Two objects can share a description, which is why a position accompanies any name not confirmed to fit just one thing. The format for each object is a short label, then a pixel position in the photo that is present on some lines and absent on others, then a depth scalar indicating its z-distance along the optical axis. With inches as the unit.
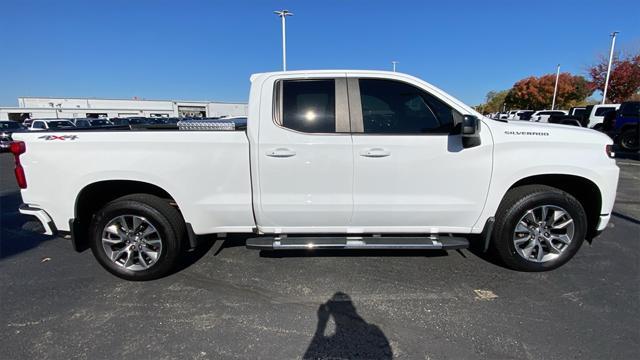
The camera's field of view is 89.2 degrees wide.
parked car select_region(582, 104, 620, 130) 662.9
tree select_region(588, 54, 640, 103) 1251.2
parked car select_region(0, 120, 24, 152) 591.4
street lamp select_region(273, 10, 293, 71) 805.9
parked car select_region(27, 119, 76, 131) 674.8
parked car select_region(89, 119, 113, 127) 970.3
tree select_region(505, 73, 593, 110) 1840.9
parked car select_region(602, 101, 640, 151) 512.7
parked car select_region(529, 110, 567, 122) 773.5
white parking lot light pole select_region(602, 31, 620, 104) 1107.5
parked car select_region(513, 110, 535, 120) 1003.9
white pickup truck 117.3
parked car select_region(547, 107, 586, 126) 598.5
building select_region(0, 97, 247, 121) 2632.9
